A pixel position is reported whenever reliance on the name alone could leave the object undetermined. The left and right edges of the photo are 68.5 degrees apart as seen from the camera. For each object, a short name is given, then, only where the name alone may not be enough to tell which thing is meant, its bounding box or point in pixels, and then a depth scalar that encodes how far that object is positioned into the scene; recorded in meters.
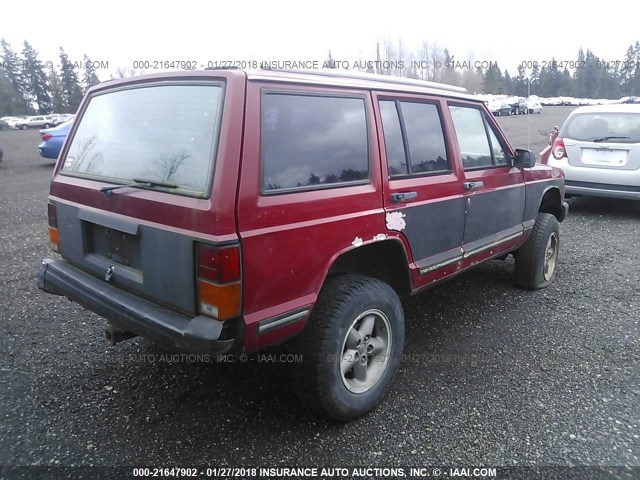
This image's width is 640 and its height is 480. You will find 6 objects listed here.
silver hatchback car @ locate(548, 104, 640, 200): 7.00
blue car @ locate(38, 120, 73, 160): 12.85
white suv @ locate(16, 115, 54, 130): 40.06
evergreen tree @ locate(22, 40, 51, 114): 55.94
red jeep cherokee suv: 2.15
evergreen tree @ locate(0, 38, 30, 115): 51.16
